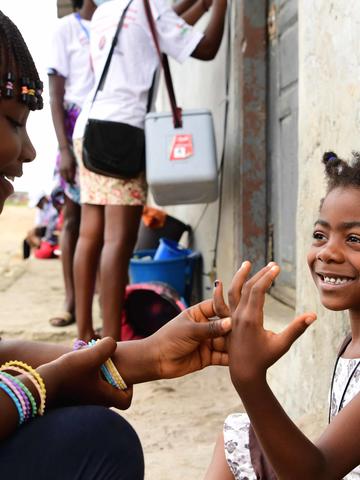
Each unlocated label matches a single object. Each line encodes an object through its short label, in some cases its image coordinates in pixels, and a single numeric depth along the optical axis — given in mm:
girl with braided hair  1281
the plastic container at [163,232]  5469
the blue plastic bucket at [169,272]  4613
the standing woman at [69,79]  3994
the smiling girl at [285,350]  1336
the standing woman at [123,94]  3342
